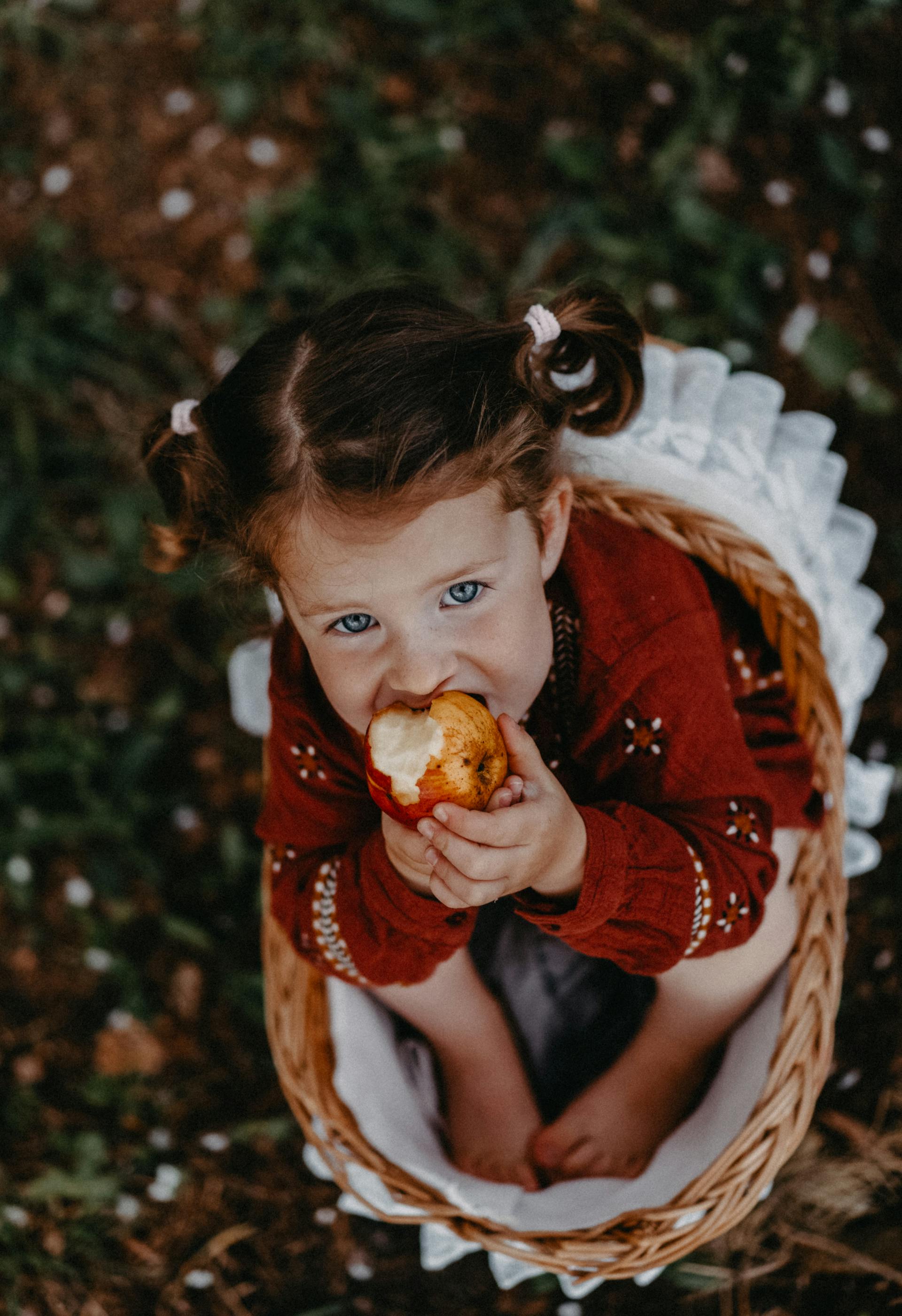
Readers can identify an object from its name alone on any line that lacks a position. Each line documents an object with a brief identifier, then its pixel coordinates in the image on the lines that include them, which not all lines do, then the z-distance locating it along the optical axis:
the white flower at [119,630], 2.09
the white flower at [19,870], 2.00
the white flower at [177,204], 2.26
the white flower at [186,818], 2.00
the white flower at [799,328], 1.97
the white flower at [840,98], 2.03
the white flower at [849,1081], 1.68
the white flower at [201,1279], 1.75
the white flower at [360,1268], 1.73
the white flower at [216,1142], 1.82
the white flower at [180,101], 2.29
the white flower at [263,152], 2.24
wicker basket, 1.33
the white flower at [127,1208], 1.80
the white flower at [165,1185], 1.81
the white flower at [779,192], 2.04
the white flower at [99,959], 1.96
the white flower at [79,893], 1.99
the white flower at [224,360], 1.74
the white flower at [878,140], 2.01
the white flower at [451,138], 2.16
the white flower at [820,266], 2.00
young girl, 1.01
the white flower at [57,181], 2.31
